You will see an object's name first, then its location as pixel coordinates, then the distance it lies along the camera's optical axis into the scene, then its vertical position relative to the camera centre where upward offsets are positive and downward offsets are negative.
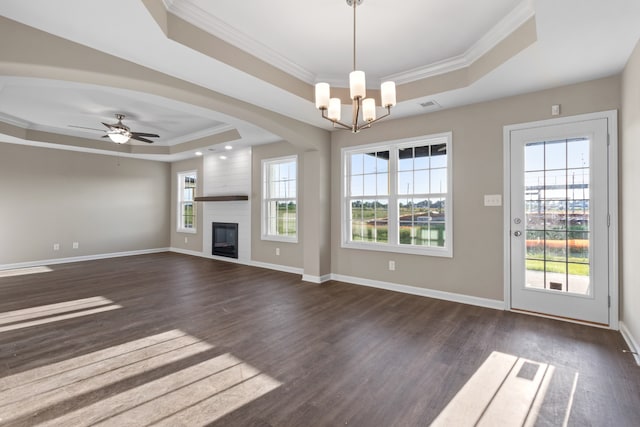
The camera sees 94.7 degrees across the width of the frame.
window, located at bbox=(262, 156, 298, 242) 6.02 +0.28
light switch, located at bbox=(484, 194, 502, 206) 3.66 +0.16
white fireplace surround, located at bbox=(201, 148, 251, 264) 6.73 +0.53
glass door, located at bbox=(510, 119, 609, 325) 3.11 -0.09
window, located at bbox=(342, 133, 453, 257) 4.17 +0.25
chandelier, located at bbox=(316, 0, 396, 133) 2.34 +0.97
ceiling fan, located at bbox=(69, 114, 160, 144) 4.96 +1.36
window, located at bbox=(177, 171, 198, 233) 8.28 +0.31
